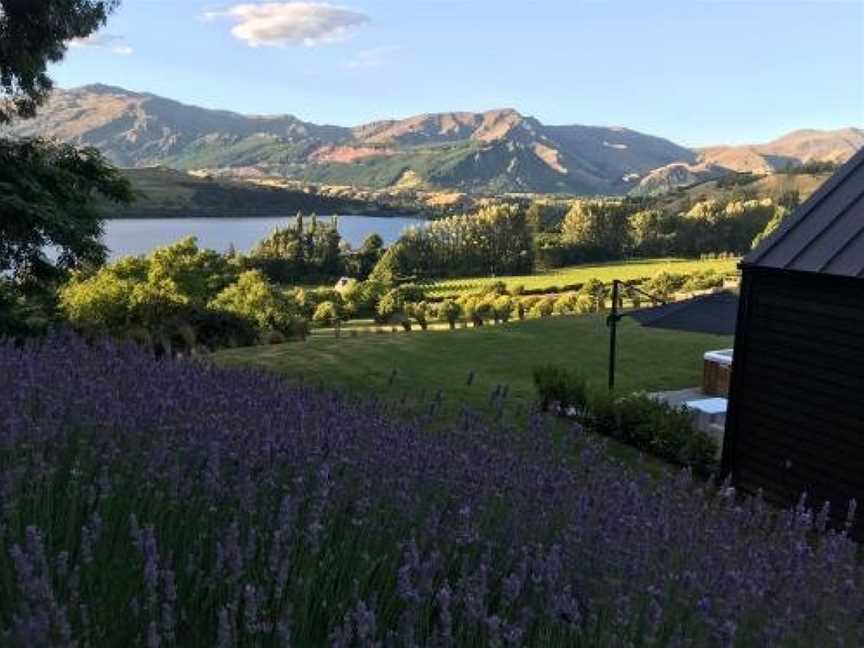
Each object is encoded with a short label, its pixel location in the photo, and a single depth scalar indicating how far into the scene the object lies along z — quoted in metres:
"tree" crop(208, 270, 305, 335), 45.94
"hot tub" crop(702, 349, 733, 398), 18.89
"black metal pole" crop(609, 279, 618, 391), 17.36
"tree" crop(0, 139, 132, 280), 13.87
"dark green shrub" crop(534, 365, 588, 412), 14.03
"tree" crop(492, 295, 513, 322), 56.69
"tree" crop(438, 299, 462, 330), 51.00
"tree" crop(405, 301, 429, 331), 54.53
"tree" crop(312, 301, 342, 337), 65.12
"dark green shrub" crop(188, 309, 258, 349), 31.41
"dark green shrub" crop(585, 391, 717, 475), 12.27
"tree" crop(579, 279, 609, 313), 53.46
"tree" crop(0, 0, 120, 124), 14.82
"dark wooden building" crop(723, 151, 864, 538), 9.98
